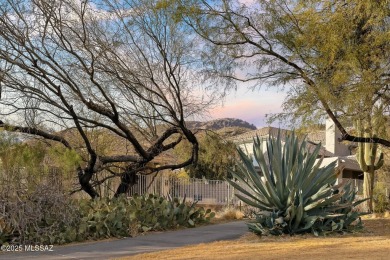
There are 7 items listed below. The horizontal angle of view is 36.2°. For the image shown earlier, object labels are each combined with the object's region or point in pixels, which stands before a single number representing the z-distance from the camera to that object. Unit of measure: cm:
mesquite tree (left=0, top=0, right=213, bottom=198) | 1777
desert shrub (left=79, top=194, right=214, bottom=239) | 1459
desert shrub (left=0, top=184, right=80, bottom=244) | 1339
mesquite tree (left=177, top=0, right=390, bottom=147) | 1622
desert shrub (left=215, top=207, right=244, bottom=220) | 2092
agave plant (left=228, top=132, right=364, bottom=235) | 1295
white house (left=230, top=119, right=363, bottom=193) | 3565
